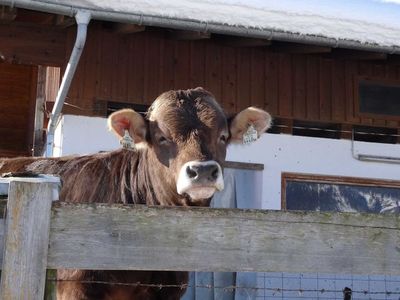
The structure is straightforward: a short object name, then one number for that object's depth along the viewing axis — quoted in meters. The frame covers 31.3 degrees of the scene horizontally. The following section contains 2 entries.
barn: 7.86
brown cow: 4.31
